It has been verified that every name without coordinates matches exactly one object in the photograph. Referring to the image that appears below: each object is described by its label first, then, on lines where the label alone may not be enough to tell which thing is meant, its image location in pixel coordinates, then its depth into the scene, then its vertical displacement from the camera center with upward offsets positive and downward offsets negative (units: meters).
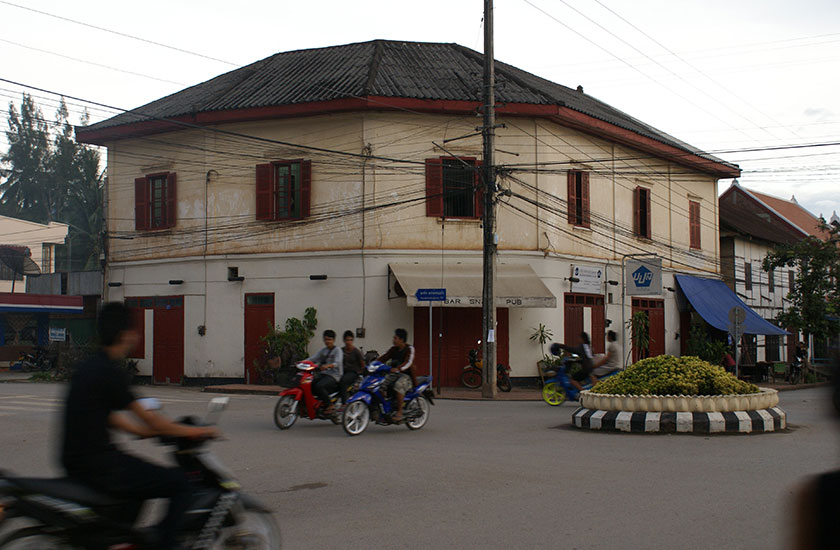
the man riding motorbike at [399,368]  13.29 -1.00
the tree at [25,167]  64.44 +11.21
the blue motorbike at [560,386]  17.70 -1.74
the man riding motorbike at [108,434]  4.41 -0.69
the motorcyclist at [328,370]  13.49 -1.03
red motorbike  13.48 -1.56
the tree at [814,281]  34.81 +1.06
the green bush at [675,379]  13.38 -1.21
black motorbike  4.26 -1.12
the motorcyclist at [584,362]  17.58 -1.18
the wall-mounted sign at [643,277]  20.33 +0.74
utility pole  21.00 +1.89
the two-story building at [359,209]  24.14 +3.04
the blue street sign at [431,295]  21.23 +0.32
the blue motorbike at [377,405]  12.93 -1.58
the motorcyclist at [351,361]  13.86 -0.93
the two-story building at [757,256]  37.75 +2.38
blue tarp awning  32.00 +0.17
